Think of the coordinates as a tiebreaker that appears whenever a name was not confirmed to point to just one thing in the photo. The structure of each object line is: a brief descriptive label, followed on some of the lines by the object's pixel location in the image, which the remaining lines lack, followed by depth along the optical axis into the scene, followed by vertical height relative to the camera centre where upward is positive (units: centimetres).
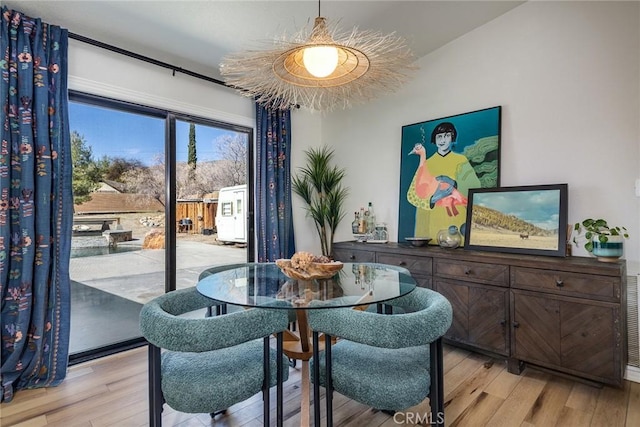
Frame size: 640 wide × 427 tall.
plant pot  193 -25
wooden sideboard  183 -65
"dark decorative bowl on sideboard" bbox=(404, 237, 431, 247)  283 -30
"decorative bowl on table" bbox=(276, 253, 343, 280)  178 -35
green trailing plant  195 -15
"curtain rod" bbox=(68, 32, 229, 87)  230 +121
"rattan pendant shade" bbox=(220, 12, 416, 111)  148 +73
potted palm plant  371 +19
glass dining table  142 -43
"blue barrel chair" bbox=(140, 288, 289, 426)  117 -70
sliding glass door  247 -3
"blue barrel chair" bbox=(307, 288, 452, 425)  119 -69
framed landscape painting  221 -9
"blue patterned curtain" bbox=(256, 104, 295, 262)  338 +24
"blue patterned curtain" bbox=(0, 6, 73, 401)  198 +1
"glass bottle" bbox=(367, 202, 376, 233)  336 -14
